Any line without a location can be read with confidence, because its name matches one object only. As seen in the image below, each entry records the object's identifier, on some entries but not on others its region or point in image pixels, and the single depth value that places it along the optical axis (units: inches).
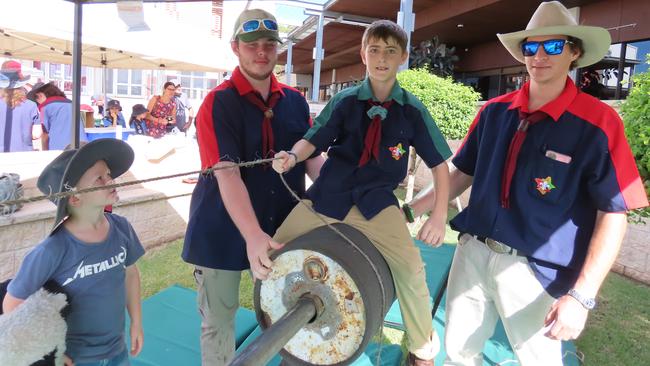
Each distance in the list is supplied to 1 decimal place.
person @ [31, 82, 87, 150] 227.5
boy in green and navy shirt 72.4
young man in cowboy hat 71.0
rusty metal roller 56.8
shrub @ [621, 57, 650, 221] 124.3
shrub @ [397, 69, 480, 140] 297.1
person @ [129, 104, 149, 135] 385.1
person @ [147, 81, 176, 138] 381.4
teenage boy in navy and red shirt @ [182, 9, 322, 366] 76.3
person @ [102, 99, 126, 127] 486.0
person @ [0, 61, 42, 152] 220.1
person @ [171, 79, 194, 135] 410.6
